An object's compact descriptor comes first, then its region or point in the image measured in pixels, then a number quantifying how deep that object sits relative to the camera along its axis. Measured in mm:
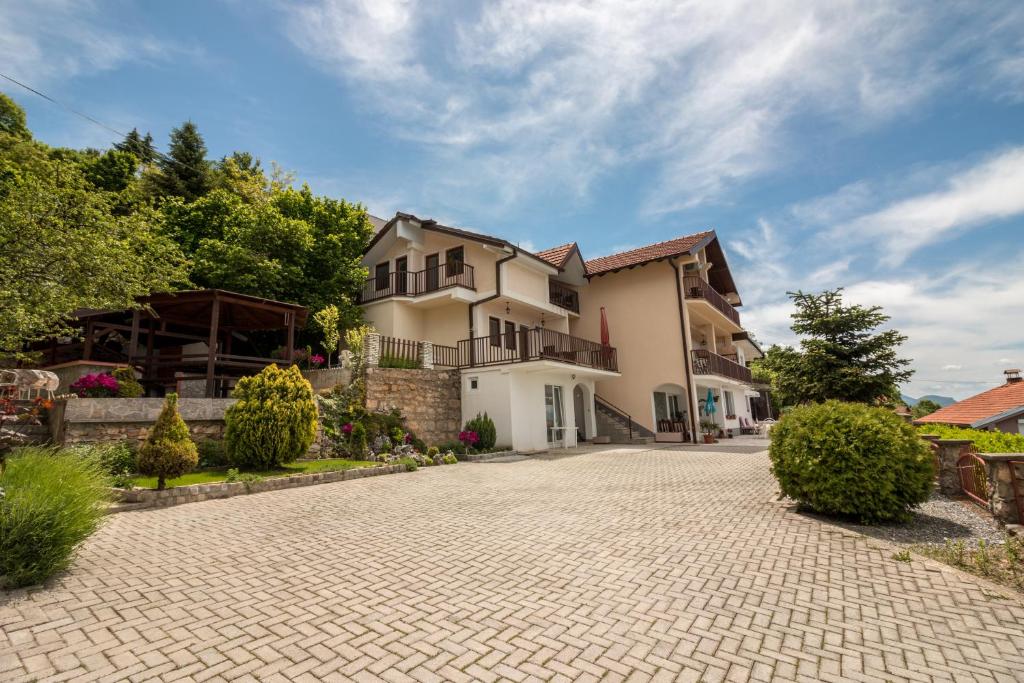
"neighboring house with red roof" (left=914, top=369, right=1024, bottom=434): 14023
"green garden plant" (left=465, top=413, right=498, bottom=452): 14962
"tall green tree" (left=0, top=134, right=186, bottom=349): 8078
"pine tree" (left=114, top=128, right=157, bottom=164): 25750
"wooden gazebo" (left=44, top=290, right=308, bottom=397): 12102
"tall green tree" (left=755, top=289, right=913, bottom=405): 18891
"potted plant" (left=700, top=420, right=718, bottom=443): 20503
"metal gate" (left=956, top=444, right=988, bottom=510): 6906
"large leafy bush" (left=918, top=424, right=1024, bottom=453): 7188
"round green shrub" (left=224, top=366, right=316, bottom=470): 9469
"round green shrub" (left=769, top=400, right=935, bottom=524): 6141
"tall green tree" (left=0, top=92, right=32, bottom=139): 21773
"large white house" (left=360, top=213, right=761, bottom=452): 16734
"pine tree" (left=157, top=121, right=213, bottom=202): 22781
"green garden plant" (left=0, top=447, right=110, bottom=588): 3992
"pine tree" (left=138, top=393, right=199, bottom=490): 7410
